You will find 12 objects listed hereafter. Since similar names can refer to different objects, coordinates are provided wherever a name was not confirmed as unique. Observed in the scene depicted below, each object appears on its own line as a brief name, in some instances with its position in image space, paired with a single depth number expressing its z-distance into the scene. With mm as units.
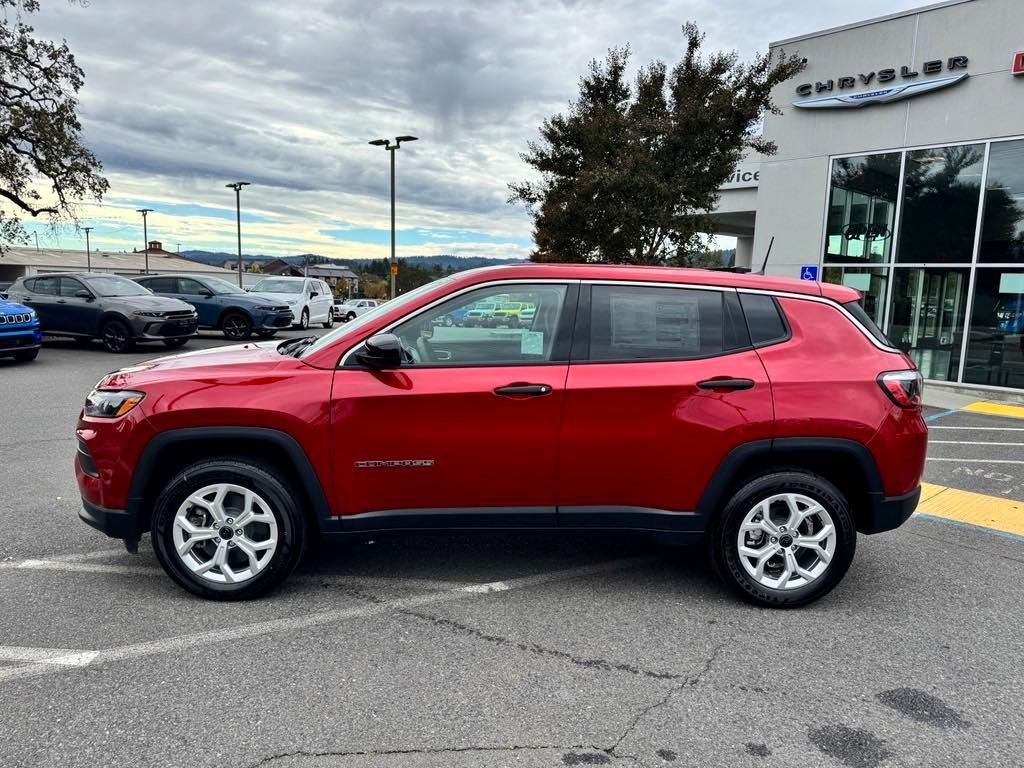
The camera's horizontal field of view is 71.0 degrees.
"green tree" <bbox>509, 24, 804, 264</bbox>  13641
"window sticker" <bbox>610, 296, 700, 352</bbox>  3658
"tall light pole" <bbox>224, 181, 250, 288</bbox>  41169
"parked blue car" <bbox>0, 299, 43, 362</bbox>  11930
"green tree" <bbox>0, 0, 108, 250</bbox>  23406
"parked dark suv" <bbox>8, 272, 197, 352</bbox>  14336
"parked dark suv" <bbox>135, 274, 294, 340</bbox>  17484
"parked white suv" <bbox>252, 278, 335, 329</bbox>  20297
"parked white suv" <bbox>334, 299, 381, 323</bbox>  36144
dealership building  12570
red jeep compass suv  3492
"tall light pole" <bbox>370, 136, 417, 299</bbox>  28825
